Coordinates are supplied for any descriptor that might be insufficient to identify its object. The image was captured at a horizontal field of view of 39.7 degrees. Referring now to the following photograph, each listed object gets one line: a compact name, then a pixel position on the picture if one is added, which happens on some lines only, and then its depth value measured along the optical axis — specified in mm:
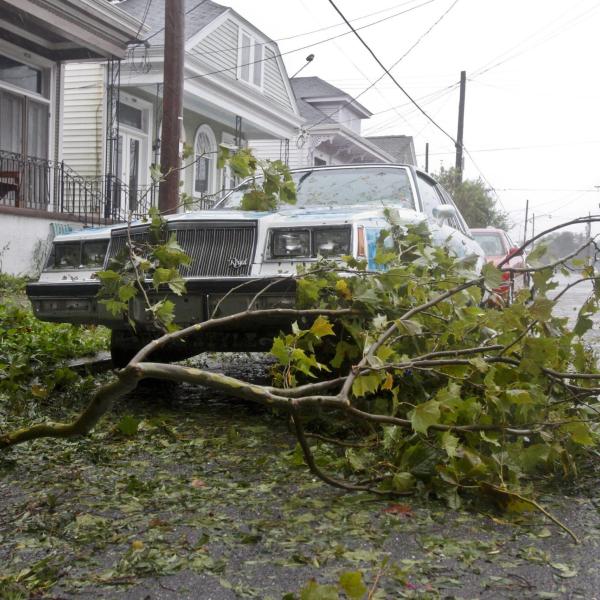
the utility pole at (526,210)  95500
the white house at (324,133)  28984
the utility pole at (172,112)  9641
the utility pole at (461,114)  35656
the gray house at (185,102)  18547
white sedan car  4867
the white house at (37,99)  14117
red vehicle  17516
